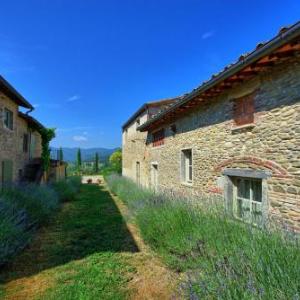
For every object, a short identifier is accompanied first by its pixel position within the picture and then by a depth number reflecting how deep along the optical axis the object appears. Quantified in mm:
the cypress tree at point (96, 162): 36436
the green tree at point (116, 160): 28247
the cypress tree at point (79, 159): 35829
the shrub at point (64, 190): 11940
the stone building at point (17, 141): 8126
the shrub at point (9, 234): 4142
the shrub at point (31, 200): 6363
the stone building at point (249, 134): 3697
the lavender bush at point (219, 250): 2128
